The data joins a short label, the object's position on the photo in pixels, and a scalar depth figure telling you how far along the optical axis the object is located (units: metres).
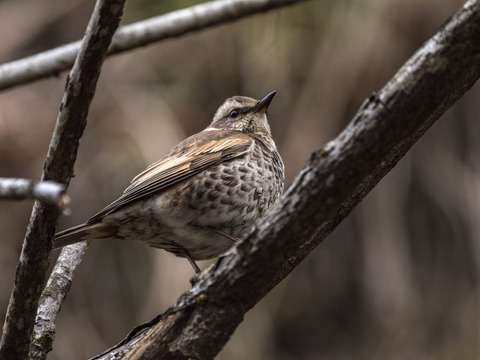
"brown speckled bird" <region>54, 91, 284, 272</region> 7.51
